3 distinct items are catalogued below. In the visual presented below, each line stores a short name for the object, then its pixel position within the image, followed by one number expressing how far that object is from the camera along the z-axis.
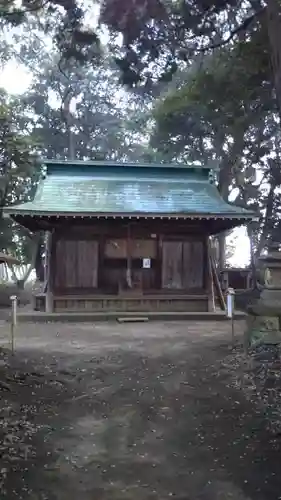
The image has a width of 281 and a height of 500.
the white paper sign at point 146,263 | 16.31
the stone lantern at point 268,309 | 8.59
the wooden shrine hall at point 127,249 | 15.65
